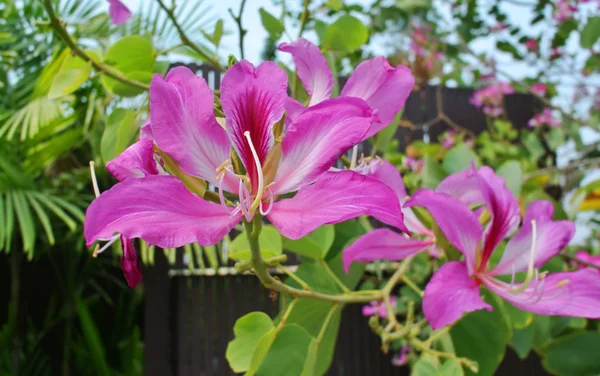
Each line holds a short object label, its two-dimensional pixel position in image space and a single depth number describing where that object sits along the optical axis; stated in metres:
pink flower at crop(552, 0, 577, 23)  2.02
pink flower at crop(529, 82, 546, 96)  2.60
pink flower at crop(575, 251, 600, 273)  0.89
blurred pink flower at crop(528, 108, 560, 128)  2.57
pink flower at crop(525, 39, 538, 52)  2.43
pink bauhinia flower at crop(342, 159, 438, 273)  0.44
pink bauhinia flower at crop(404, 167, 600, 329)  0.36
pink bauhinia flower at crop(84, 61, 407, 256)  0.24
